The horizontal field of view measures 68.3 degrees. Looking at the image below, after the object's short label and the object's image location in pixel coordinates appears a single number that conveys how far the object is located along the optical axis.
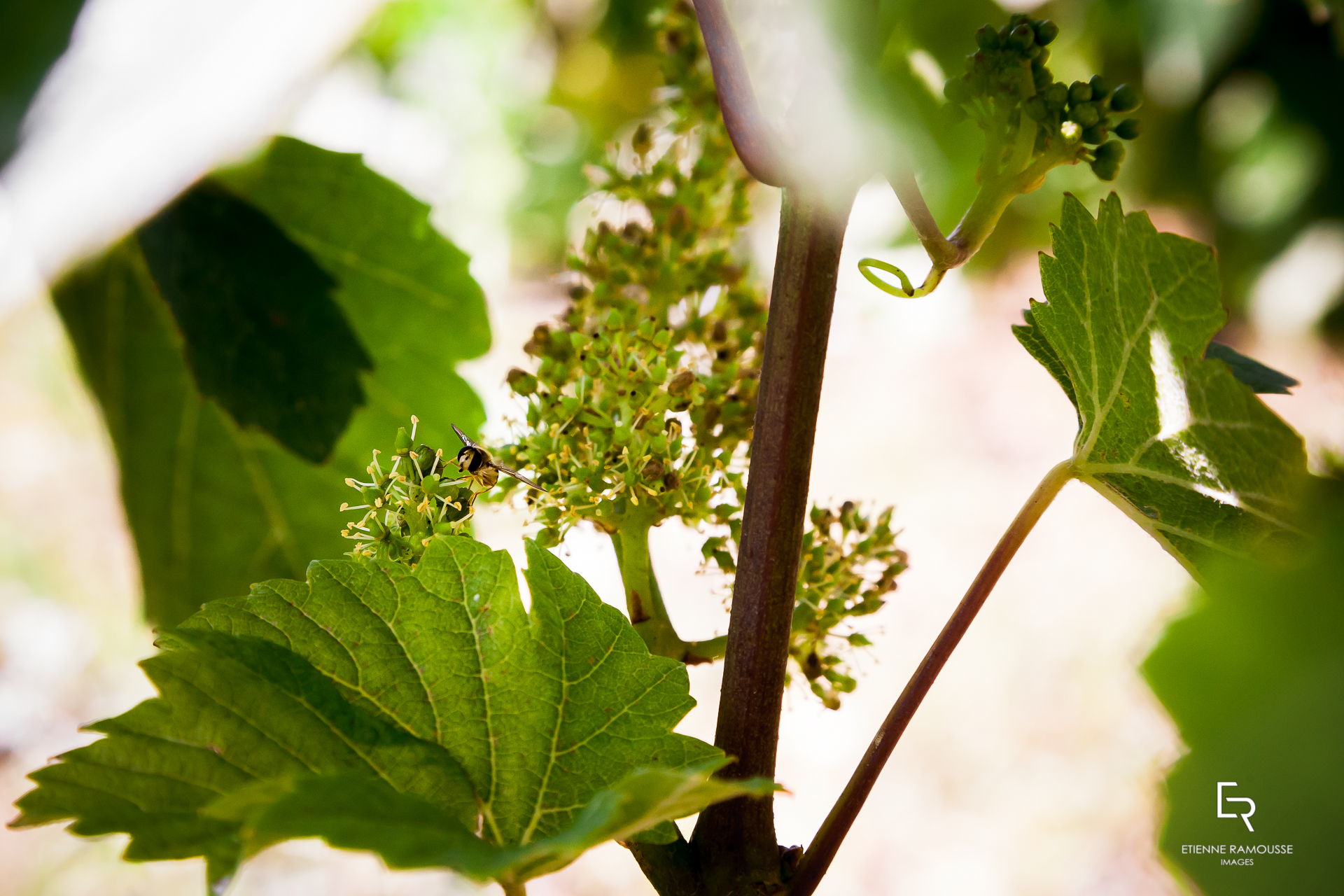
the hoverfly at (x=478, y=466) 0.36
